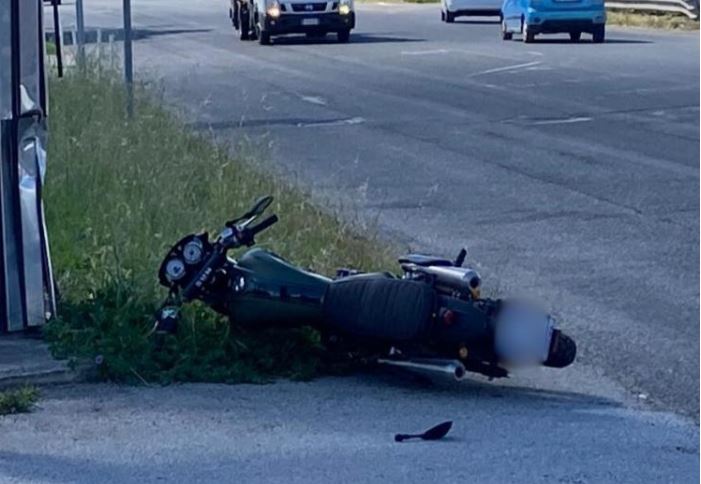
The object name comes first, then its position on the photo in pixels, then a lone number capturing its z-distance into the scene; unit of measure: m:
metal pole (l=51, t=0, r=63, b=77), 10.64
